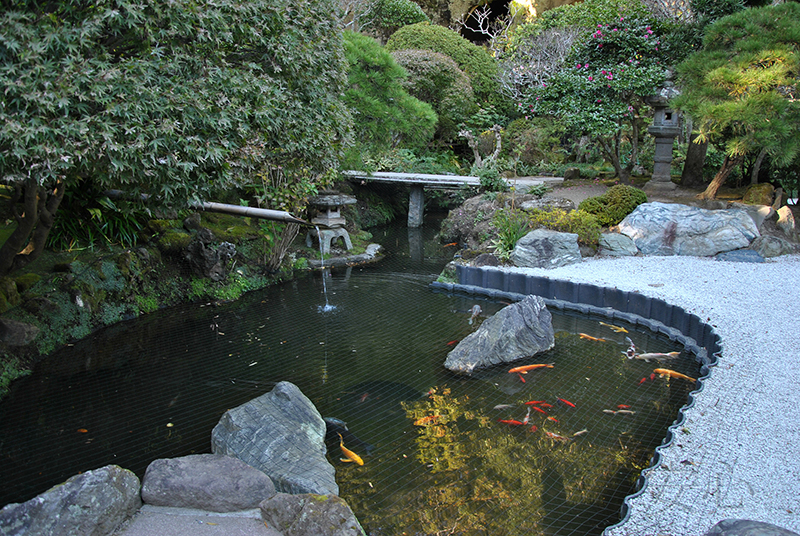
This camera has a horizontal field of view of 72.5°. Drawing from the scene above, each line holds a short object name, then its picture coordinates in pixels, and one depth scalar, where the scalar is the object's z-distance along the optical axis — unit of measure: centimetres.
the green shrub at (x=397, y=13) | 2164
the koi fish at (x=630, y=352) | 595
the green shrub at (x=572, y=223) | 923
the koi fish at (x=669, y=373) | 536
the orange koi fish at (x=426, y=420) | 461
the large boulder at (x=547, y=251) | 865
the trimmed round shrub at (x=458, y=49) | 1773
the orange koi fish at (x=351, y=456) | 408
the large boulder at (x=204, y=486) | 323
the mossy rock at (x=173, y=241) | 796
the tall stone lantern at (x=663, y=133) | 1103
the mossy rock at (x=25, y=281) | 629
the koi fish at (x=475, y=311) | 726
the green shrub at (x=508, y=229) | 909
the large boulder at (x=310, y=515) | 297
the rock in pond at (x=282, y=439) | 360
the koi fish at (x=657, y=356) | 583
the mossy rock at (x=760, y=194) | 970
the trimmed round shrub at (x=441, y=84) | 1619
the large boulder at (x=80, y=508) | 286
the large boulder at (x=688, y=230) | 865
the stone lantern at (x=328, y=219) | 1038
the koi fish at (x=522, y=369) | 559
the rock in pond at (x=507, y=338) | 565
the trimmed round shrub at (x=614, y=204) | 975
